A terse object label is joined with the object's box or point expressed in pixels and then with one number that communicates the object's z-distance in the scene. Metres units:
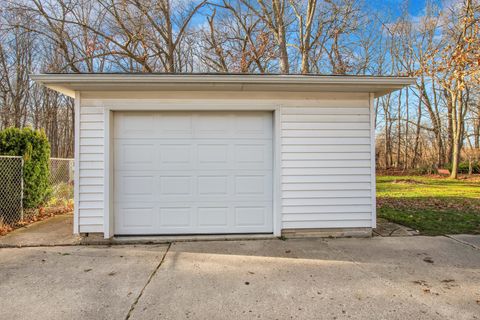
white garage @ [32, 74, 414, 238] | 4.35
